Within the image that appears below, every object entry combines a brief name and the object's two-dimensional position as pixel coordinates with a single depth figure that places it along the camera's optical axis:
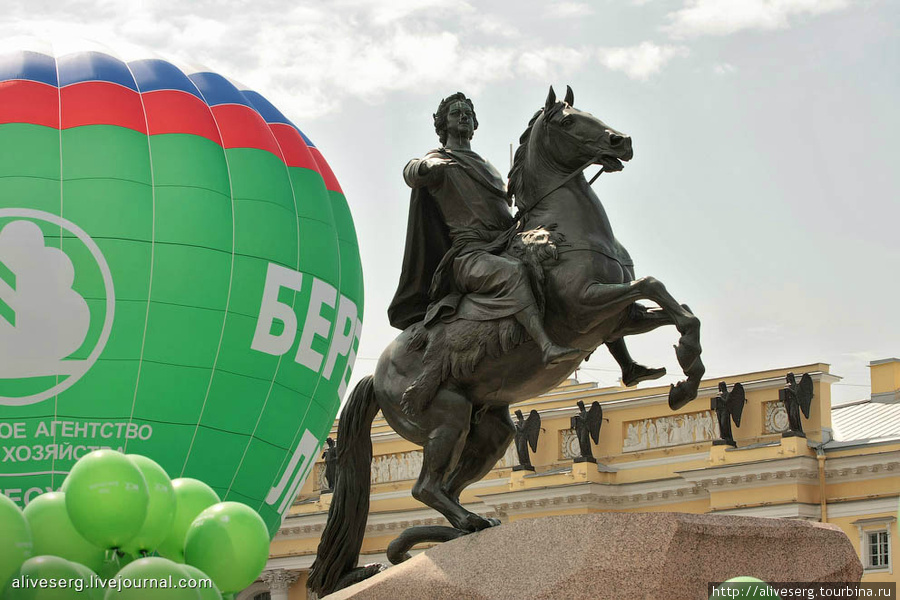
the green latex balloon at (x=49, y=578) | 6.83
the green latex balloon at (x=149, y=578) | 6.72
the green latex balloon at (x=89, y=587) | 7.00
